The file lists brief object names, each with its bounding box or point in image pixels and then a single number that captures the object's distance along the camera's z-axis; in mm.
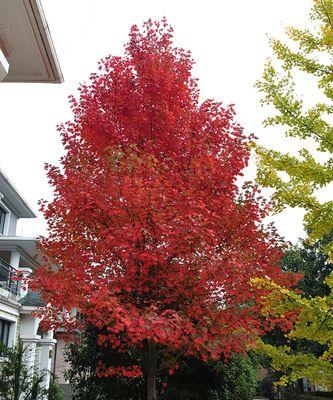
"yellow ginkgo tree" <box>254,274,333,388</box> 7461
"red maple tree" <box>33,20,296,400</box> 8672
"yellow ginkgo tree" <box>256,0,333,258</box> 8375
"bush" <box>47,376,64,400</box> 15391
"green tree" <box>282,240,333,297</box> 34397
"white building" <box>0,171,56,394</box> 19438
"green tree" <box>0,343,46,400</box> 13359
